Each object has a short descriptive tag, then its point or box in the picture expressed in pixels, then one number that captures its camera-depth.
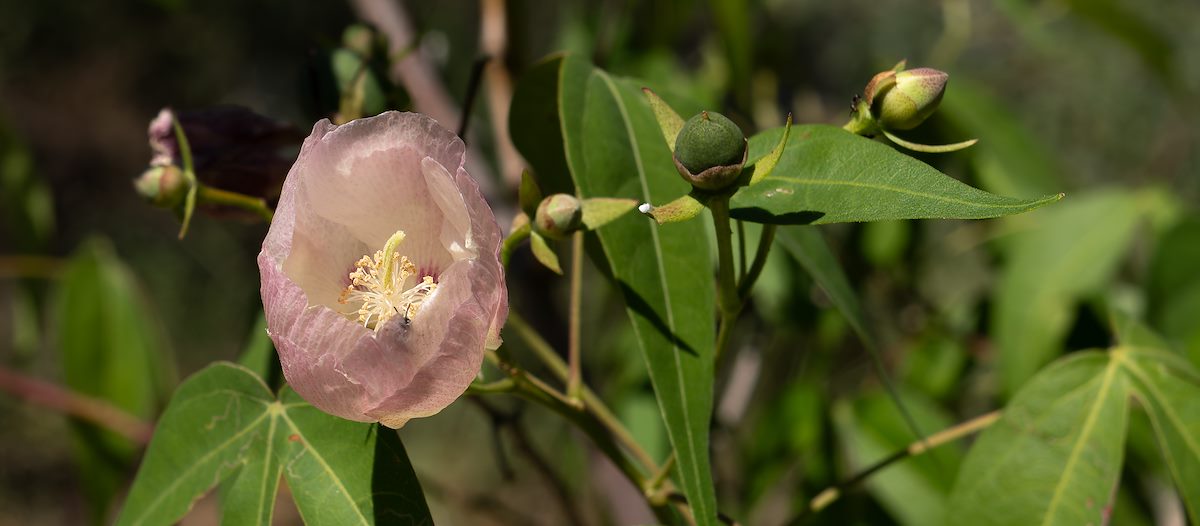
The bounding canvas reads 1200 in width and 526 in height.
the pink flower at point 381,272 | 0.45
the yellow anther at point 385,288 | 0.50
